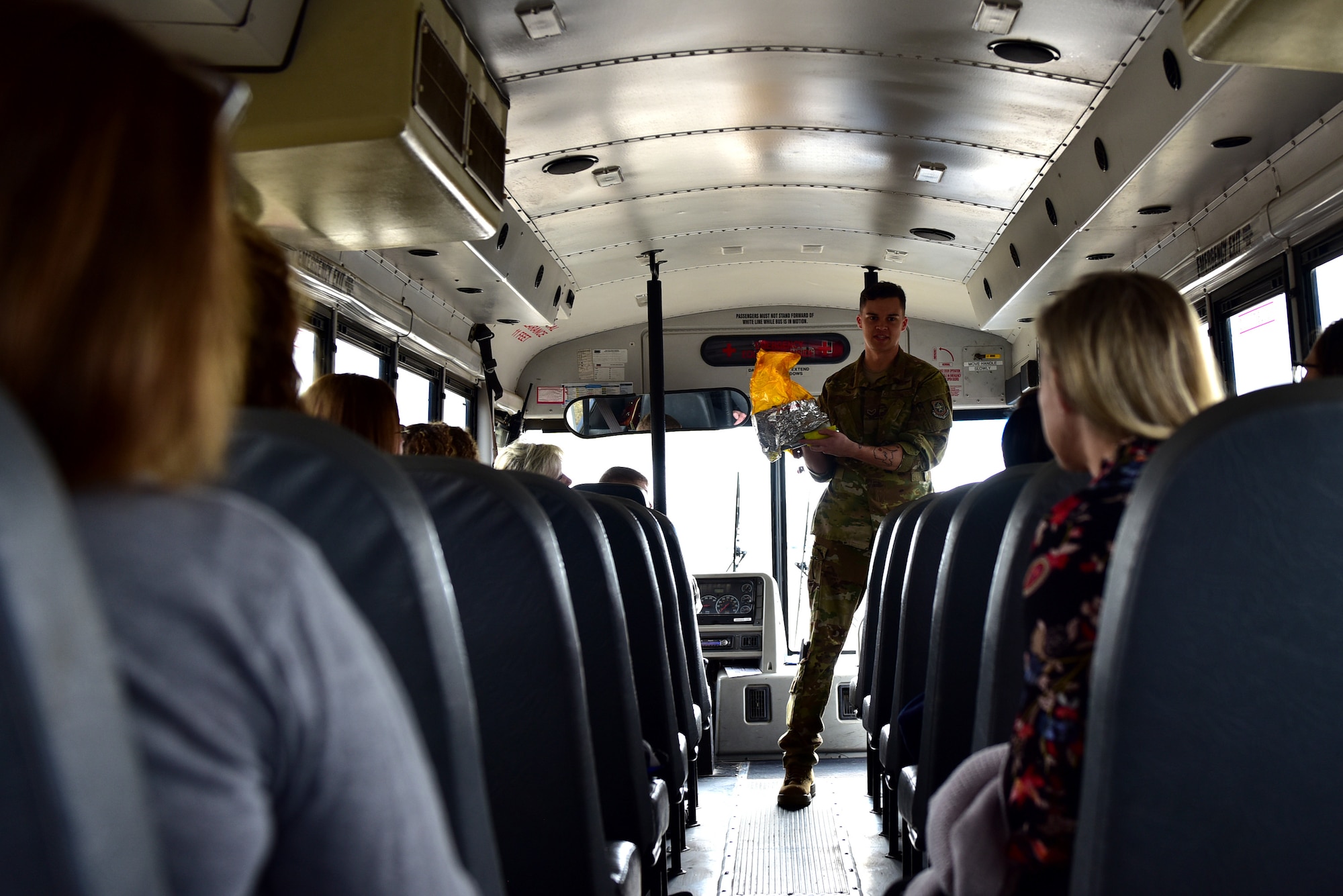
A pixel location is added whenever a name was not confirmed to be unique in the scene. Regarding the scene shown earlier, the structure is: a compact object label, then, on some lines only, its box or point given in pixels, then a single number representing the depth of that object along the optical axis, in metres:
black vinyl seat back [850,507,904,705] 3.46
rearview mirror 8.45
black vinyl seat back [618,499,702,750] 2.96
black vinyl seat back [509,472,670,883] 1.87
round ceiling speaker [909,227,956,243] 6.43
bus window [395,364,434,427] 6.41
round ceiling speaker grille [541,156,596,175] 5.10
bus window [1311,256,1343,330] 4.10
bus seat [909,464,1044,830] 1.91
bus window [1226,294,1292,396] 4.61
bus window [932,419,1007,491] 8.12
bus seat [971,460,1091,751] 1.47
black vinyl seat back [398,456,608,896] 1.38
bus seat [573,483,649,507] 3.82
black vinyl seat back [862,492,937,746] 3.03
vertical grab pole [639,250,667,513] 7.21
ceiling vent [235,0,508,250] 3.16
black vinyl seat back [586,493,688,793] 2.51
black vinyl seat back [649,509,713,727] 3.50
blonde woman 1.25
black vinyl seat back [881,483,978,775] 2.54
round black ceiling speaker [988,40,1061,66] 3.84
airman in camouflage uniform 4.38
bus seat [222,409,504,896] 0.93
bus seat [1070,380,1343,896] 1.05
